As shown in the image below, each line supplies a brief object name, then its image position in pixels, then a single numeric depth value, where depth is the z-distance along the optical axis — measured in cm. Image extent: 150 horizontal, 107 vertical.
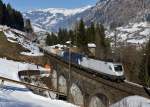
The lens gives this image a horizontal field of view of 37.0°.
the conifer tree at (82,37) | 8003
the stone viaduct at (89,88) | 3415
